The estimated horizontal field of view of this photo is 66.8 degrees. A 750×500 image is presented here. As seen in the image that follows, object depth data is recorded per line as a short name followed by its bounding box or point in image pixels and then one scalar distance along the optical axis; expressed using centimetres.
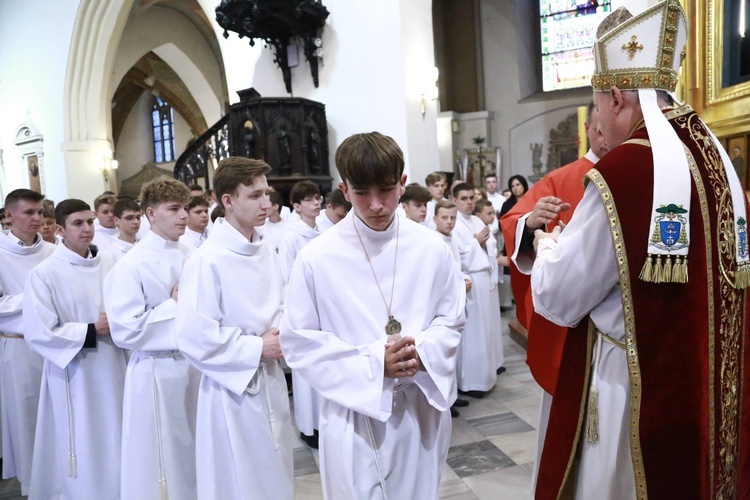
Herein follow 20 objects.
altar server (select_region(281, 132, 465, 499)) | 175
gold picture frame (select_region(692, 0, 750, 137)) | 364
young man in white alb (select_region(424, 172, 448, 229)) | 680
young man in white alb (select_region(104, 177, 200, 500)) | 288
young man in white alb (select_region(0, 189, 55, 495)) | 392
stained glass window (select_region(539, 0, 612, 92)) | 1474
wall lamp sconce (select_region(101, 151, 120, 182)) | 1402
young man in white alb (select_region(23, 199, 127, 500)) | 324
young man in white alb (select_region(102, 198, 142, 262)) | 477
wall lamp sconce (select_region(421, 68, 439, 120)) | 879
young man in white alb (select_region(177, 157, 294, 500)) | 245
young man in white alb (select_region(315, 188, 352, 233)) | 485
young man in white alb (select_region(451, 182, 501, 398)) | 520
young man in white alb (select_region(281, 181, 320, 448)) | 429
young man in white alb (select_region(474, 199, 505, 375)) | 561
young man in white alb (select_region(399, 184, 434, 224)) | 484
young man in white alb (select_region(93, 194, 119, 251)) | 604
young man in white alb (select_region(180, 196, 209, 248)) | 492
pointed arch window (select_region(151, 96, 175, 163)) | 2352
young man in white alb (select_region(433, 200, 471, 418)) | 479
